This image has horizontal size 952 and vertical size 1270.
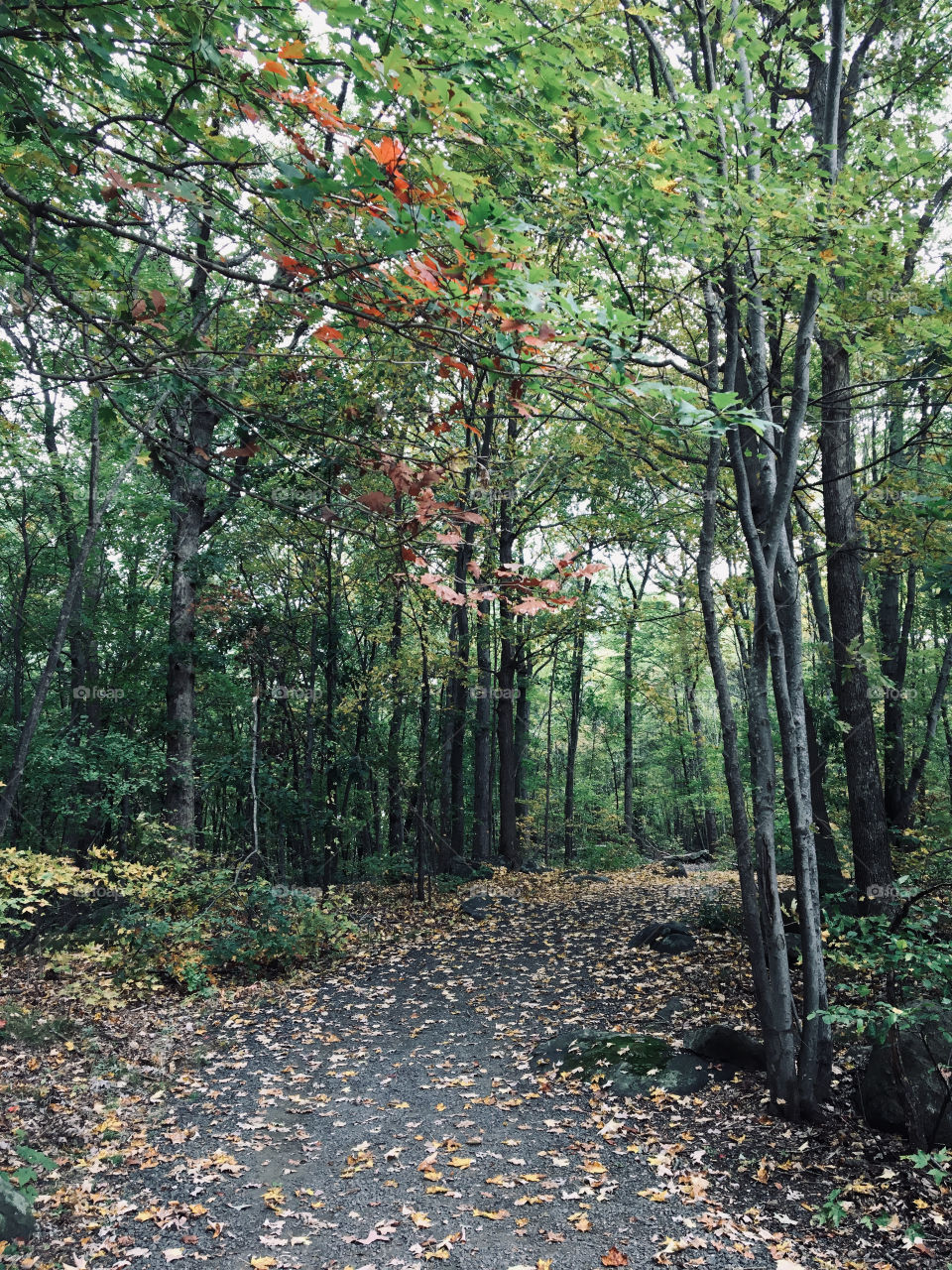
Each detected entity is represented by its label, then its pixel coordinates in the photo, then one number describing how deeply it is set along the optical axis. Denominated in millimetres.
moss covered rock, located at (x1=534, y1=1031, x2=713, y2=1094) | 5094
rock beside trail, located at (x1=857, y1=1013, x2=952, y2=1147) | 3869
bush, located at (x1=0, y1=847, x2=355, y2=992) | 7301
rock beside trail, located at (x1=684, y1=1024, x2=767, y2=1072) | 5148
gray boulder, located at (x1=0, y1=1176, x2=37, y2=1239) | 3287
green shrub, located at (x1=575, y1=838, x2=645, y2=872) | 16469
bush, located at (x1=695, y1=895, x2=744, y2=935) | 8367
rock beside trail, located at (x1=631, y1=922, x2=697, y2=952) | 8164
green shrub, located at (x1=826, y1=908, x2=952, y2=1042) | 3762
